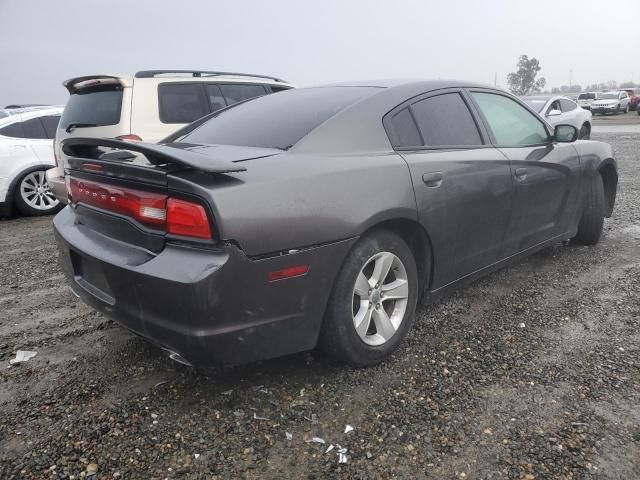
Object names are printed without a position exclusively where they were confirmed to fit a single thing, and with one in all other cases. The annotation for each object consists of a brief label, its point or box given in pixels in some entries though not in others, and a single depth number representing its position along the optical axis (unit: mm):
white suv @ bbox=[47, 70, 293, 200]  5492
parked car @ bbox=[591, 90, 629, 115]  33406
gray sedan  2070
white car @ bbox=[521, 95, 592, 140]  12641
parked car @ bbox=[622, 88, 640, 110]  35125
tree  87062
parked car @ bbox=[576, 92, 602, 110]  34688
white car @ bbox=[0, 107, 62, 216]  7016
